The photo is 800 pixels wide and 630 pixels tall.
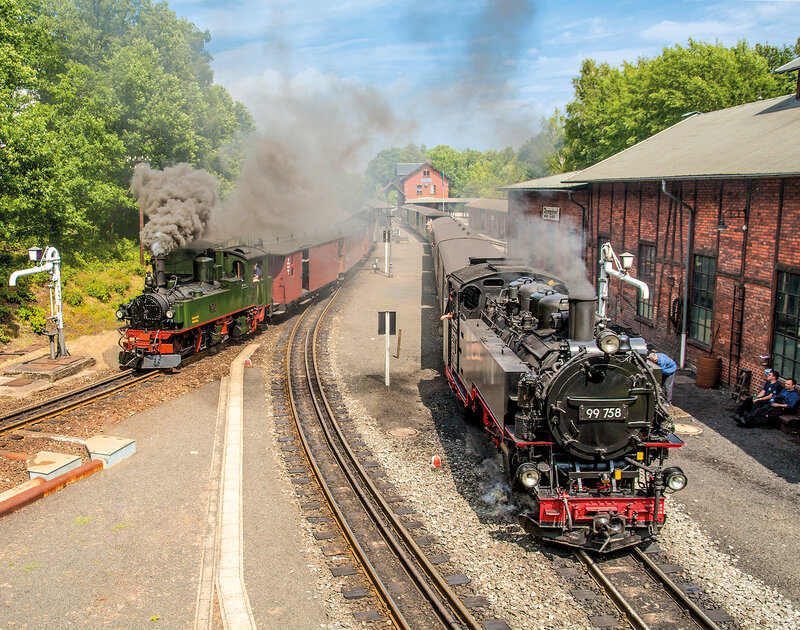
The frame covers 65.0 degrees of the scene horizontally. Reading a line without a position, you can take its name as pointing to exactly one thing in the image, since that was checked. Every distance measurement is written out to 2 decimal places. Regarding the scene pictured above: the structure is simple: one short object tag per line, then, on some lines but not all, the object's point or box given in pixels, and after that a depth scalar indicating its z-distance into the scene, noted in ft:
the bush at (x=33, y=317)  60.13
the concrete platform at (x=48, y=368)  48.21
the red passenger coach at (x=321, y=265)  79.56
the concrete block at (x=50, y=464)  30.07
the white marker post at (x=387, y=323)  46.44
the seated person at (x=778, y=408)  38.75
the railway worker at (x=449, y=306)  42.98
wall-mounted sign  85.92
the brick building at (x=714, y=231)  41.19
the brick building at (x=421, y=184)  324.80
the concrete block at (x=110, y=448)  32.73
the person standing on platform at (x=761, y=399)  39.60
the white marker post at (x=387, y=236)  97.71
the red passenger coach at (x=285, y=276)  67.56
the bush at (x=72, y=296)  66.08
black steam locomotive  23.93
